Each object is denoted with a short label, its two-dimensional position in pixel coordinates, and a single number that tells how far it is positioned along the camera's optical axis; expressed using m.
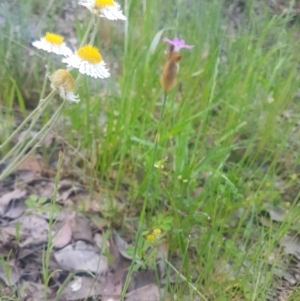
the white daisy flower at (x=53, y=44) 0.24
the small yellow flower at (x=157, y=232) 0.28
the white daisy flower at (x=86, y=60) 0.22
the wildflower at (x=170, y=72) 0.19
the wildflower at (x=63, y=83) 0.22
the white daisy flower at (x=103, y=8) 0.23
